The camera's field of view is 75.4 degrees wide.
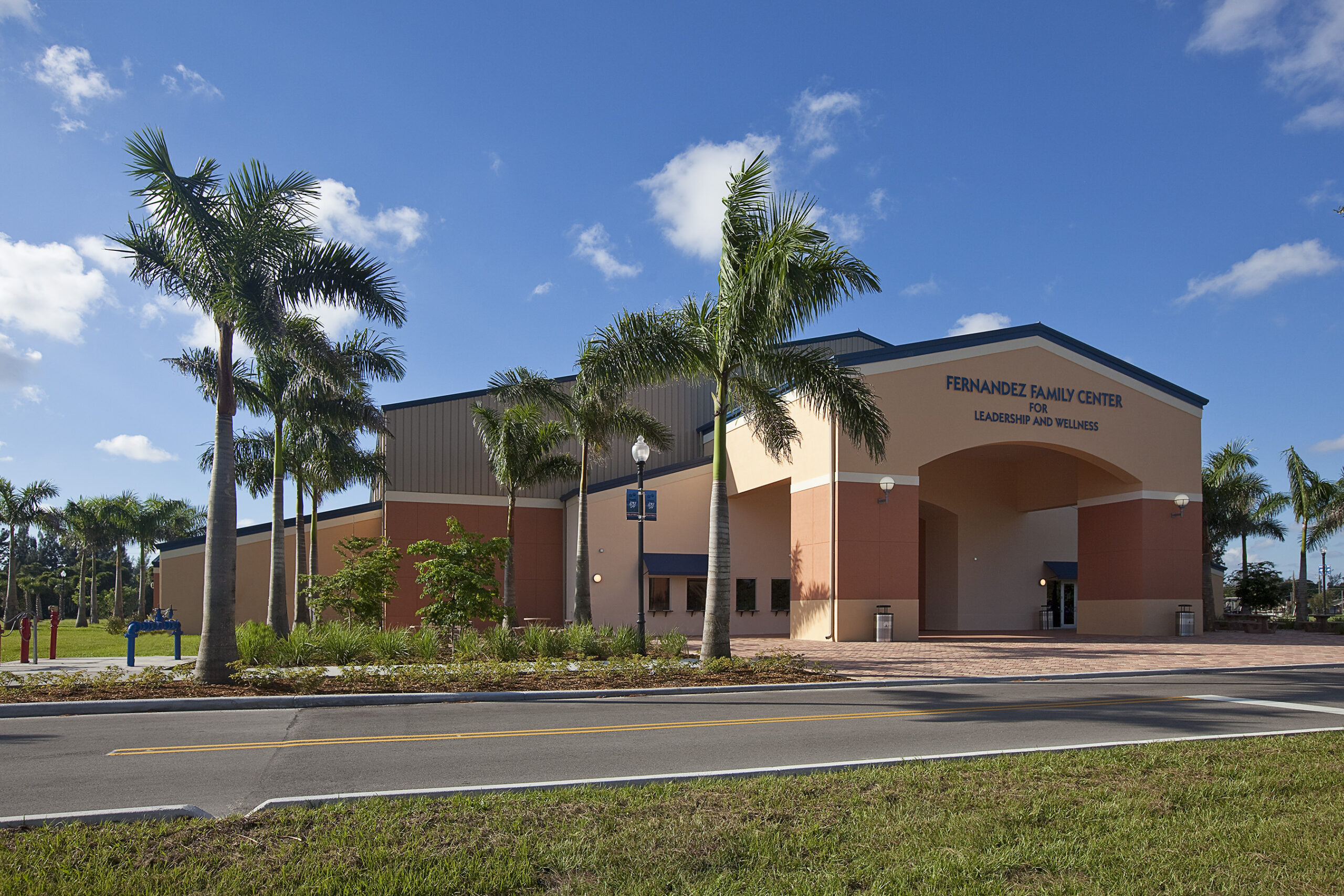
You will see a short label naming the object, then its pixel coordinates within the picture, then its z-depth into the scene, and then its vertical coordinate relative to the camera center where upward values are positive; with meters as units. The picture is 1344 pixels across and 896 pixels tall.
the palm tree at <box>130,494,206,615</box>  50.59 +0.03
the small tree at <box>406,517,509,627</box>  19.08 -1.27
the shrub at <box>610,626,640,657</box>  17.11 -2.33
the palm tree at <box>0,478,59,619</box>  46.00 +0.84
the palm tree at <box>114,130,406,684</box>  12.71 +4.11
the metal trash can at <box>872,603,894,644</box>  22.55 -2.58
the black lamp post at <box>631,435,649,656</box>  16.66 +1.32
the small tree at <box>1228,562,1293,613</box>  38.50 -2.72
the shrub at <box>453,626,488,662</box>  16.00 -2.33
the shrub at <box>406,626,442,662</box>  15.66 -2.21
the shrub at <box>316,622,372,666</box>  15.59 -2.20
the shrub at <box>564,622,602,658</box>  16.94 -2.29
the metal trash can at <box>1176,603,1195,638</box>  26.14 -2.85
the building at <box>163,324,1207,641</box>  23.41 +0.63
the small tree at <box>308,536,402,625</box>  20.55 -1.47
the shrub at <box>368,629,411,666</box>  15.52 -2.22
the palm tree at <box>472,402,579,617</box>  24.55 +2.27
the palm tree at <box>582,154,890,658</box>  14.48 +3.38
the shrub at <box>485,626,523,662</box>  16.14 -2.24
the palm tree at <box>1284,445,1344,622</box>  33.09 +1.09
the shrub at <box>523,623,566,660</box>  16.84 -2.29
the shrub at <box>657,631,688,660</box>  17.06 -2.41
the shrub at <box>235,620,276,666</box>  14.98 -2.17
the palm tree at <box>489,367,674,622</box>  22.17 +2.75
